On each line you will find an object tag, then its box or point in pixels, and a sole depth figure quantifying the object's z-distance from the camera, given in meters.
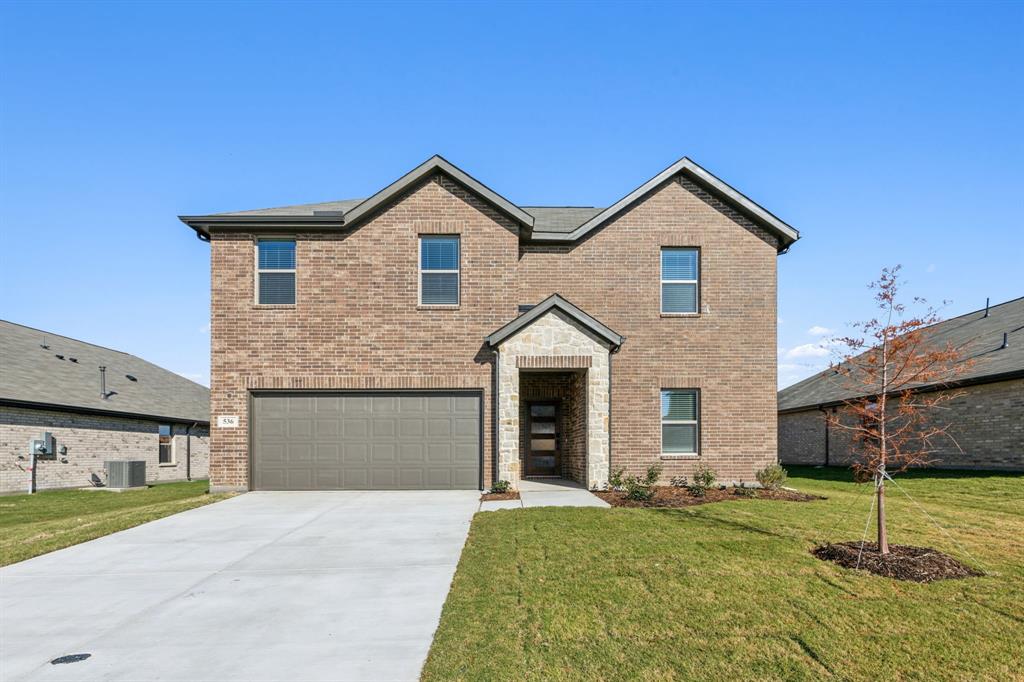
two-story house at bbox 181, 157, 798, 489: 15.48
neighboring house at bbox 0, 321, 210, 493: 20.67
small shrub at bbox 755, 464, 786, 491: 15.66
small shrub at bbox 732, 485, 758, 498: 14.64
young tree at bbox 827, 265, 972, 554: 8.26
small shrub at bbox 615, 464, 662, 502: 13.72
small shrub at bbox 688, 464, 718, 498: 14.77
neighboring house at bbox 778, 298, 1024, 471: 18.55
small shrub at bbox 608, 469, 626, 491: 15.12
